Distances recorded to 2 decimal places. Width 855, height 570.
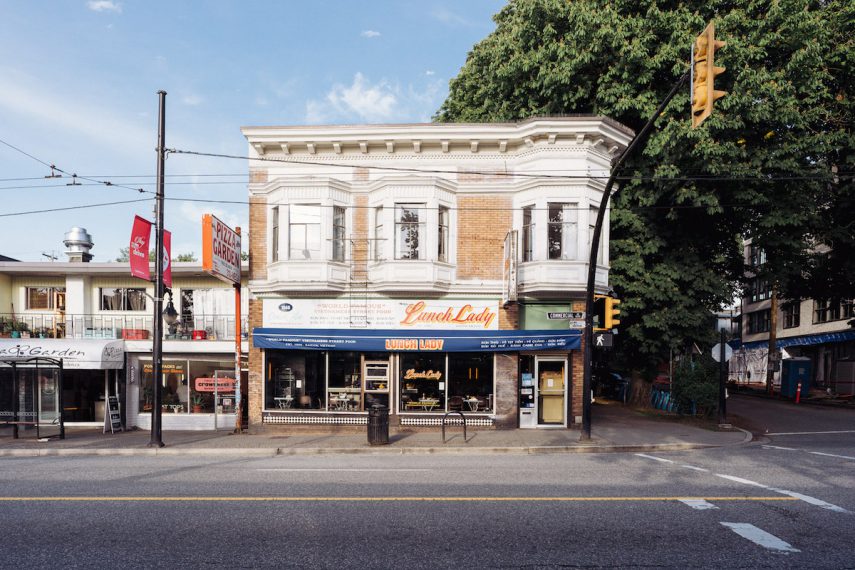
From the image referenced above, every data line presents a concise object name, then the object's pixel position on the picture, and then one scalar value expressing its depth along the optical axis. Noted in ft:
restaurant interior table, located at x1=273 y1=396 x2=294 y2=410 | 52.24
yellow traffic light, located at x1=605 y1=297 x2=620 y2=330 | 42.60
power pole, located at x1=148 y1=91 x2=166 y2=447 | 43.24
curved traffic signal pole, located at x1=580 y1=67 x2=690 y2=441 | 40.27
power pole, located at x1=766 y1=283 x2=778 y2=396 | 102.69
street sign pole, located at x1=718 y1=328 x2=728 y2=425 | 52.19
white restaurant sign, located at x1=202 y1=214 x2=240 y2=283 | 45.32
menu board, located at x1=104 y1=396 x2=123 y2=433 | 53.36
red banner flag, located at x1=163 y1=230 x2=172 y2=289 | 46.80
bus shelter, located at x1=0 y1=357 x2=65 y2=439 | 52.37
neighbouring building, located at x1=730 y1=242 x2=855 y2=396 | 96.73
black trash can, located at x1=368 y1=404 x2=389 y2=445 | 43.04
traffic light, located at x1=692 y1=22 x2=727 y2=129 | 21.35
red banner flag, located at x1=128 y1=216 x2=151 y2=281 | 43.91
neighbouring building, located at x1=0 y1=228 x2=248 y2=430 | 55.62
